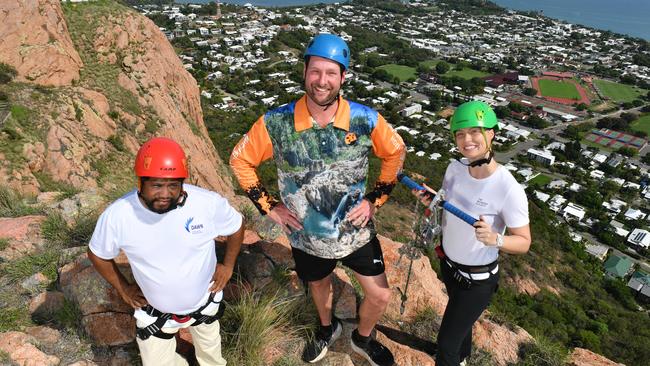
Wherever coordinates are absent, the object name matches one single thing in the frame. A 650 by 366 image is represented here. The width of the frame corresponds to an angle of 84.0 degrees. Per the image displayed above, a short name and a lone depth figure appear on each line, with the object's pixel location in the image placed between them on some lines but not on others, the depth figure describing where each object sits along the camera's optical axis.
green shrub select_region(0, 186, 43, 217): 5.59
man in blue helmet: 2.84
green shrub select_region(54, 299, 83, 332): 3.50
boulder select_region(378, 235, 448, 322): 4.88
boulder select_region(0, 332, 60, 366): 2.98
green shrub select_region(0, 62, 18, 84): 12.91
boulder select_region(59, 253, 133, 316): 3.53
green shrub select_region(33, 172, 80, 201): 10.21
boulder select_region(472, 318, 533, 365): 4.56
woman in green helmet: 2.79
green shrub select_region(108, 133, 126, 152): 13.84
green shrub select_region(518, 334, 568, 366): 4.45
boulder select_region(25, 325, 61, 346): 3.32
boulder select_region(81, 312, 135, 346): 3.42
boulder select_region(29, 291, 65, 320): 3.65
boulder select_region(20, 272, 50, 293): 3.92
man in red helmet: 2.48
